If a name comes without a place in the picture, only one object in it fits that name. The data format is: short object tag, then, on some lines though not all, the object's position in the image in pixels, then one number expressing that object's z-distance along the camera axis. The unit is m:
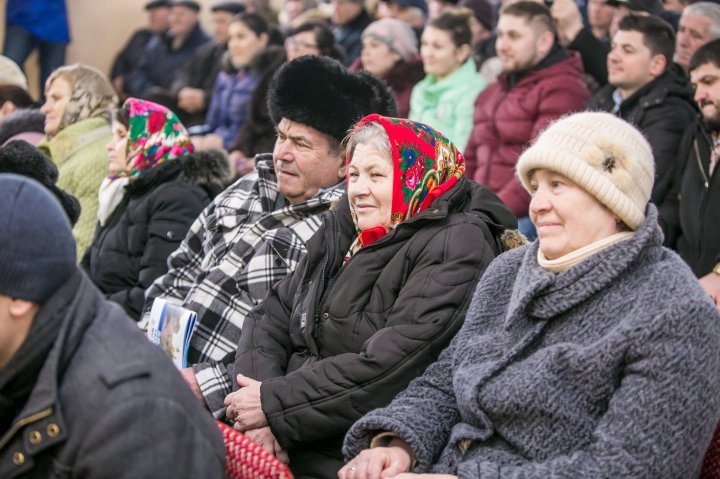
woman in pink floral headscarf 4.84
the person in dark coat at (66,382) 2.08
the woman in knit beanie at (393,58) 7.54
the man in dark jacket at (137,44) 10.96
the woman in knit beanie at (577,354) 2.43
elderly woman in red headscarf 3.12
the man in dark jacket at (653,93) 5.42
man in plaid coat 3.99
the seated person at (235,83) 8.15
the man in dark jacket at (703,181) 4.90
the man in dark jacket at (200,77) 9.05
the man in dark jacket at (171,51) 10.27
